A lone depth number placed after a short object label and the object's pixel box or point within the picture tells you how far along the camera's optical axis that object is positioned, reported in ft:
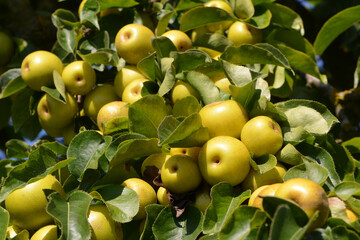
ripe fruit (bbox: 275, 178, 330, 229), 2.04
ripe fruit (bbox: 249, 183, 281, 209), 2.13
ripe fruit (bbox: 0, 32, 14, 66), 3.19
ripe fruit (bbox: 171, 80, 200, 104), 2.47
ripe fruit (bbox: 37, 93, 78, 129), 2.68
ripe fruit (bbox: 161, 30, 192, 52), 2.68
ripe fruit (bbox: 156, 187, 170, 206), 2.32
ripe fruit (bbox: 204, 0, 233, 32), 2.81
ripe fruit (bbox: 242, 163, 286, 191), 2.26
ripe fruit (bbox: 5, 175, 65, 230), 2.30
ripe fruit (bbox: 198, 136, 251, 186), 2.24
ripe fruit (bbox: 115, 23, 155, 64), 2.67
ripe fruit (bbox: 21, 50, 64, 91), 2.69
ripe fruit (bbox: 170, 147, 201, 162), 2.35
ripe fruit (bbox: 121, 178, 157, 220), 2.32
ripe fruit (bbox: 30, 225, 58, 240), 2.25
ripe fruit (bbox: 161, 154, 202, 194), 2.26
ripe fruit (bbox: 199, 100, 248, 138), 2.31
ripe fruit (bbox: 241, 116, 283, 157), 2.27
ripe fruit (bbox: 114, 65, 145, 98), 2.67
